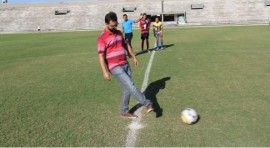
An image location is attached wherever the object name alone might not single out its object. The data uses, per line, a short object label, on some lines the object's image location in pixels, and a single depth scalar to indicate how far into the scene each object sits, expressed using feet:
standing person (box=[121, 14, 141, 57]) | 51.18
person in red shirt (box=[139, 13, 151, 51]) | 55.01
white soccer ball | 19.83
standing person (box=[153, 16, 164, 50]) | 57.39
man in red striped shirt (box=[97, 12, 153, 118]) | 20.17
